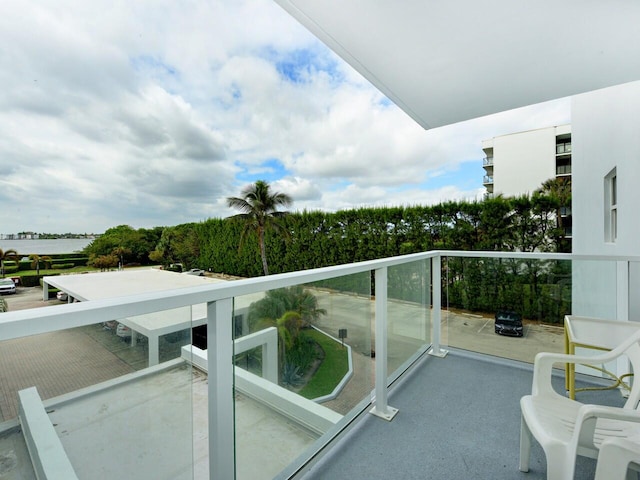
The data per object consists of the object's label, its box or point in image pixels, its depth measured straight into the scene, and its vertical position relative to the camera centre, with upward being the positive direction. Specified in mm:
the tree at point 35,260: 24188 -1486
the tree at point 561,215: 7211 +495
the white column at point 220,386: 1034 -499
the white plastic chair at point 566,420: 1053 -772
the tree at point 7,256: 22675 -1089
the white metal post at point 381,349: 2045 -760
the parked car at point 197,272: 19281 -2061
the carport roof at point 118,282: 13836 -2189
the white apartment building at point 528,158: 21234 +5592
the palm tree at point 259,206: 14875 +1611
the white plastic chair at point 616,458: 925 -684
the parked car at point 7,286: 18859 -2806
